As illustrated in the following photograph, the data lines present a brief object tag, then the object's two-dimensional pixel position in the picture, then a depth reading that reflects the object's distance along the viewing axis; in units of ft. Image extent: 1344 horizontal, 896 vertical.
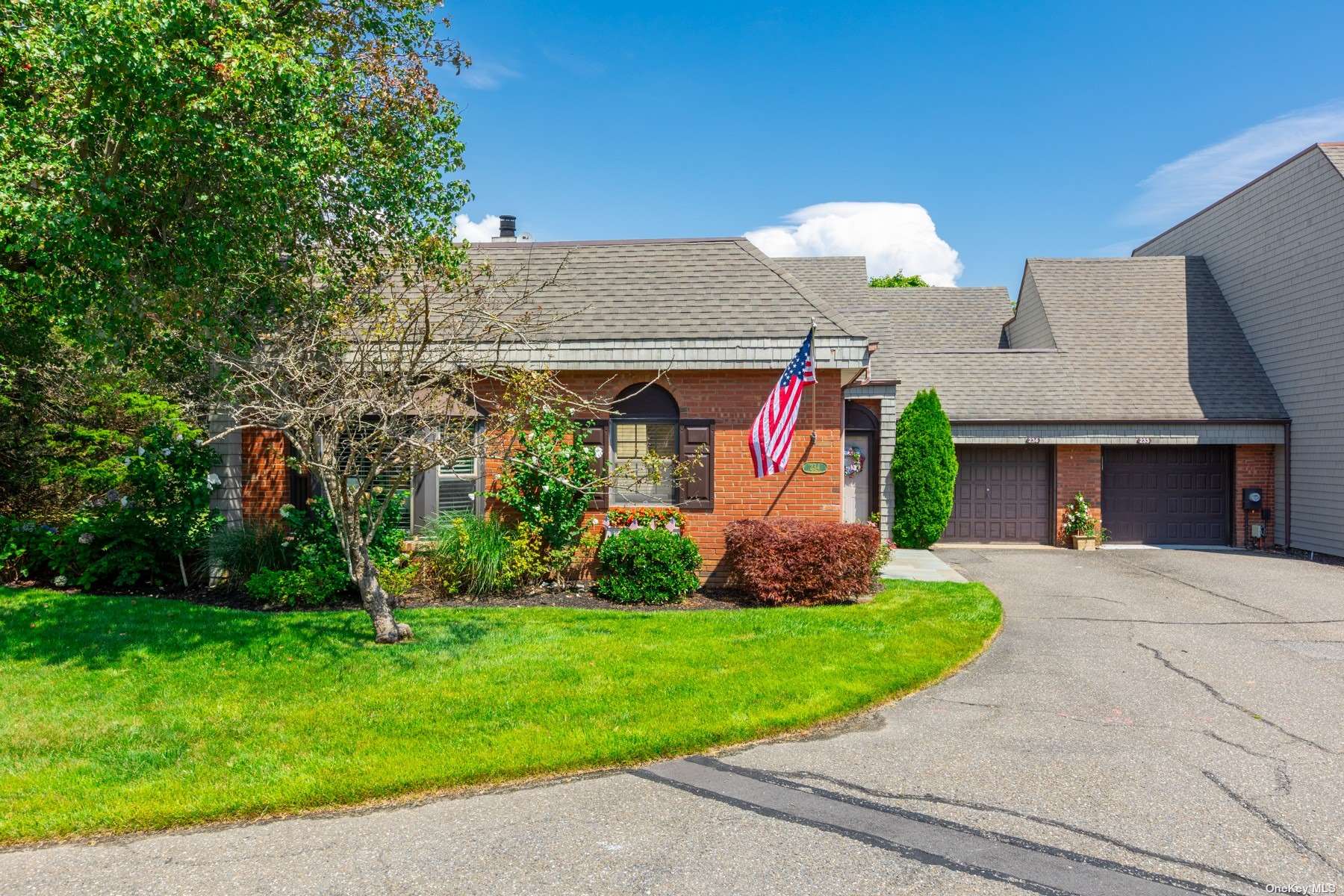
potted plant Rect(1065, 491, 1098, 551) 58.80
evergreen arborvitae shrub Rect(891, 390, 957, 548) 55.67
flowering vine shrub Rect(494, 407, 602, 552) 35.63
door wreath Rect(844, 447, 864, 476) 58.03
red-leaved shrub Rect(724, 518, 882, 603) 34.40
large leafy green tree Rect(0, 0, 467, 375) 23.43
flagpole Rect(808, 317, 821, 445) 33.76
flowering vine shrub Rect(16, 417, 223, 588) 36.40
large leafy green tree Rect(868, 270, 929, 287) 164.04
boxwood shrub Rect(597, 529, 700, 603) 35.29
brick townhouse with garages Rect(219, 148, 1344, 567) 38.17
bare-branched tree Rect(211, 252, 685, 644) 25.63
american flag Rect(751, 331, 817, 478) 33.37
